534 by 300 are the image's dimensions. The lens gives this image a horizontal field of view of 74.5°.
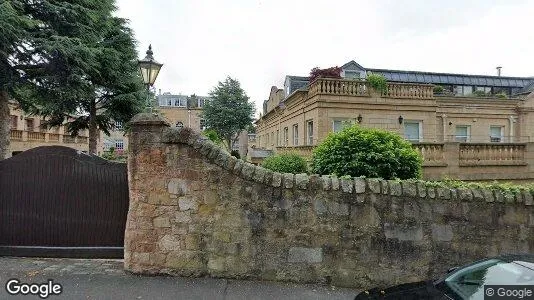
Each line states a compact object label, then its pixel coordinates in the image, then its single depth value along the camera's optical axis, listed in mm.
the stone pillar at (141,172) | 5719
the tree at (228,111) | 37156
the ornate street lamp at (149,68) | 7188
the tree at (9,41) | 10180
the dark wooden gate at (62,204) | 6254
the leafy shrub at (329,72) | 22000
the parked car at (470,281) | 3444
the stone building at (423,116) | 12406
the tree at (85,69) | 12242
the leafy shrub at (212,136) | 21112
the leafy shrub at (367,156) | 7887
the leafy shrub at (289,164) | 10469
